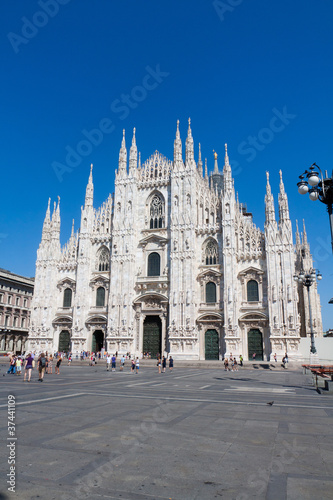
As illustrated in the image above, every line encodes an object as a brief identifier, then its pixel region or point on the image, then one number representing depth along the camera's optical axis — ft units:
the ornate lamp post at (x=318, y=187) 38.02
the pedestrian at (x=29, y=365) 59.98
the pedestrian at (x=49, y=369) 80.42
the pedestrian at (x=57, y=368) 75.77
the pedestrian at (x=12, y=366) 78.19
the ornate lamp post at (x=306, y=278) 78.12
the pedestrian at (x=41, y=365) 59.47
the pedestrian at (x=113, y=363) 94.77
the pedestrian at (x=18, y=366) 73.56
